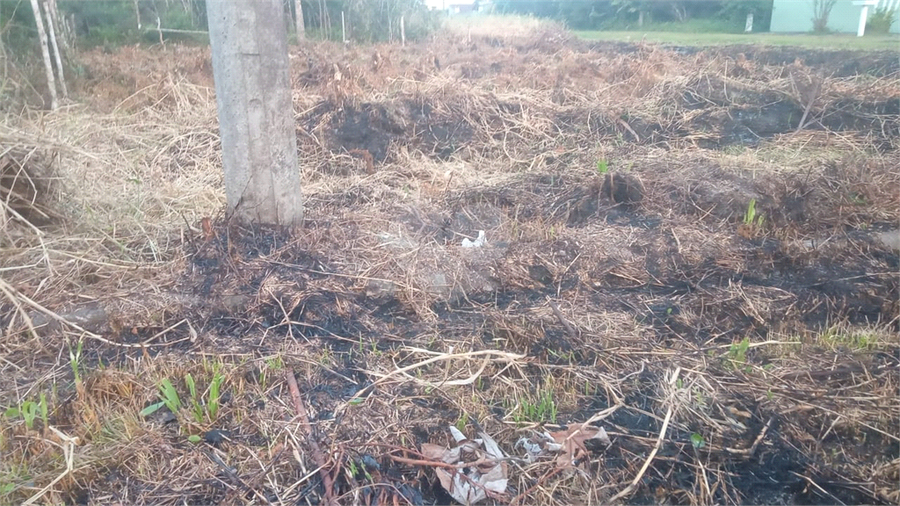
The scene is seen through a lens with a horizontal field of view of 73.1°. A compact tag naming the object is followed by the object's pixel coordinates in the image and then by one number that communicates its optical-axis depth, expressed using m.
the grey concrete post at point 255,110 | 3.64
